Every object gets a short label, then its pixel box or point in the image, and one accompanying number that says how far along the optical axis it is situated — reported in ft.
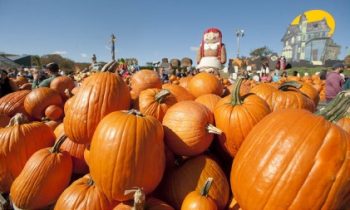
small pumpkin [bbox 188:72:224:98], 8.33
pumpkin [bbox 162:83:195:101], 7.29
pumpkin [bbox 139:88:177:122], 6.08
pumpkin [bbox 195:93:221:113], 6.37
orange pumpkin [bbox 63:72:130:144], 5.42
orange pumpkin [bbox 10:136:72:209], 5.69
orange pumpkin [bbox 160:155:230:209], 4.86
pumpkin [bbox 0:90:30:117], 10.18
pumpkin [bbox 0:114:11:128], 9.14
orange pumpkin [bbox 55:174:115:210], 4.91
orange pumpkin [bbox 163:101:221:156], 5.03
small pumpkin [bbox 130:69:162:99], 7.83
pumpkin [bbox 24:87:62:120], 9.98
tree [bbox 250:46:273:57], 225.70
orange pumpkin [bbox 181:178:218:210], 4.30
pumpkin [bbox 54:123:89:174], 6.67
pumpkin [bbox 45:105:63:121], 9.91
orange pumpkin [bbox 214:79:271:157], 5.13
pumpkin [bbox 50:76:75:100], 11.96
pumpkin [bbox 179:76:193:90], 10.55
